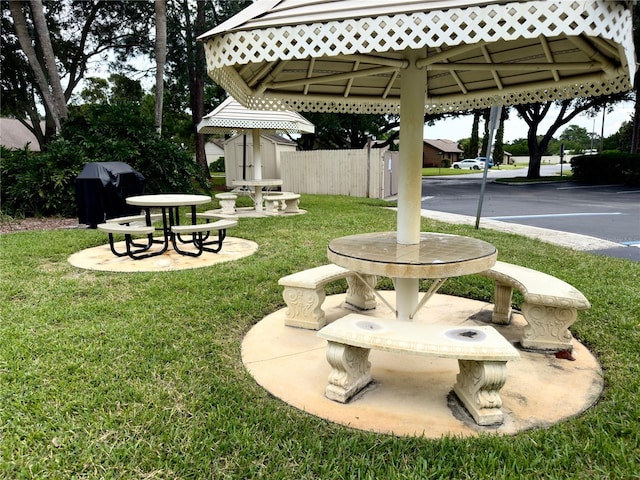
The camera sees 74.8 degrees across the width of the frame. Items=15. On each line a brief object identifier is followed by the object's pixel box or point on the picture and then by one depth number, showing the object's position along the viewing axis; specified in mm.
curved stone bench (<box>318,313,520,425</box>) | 2379
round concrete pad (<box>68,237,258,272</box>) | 5980
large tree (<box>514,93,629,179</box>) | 28688
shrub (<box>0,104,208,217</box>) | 10367
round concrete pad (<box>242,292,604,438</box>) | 2477
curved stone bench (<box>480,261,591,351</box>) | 3229
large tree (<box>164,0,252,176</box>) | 17656
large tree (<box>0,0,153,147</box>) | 17734
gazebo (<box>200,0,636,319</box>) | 1933
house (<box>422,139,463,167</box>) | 71250
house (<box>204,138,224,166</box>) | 60875
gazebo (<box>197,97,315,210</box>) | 11062
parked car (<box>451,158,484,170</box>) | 60531
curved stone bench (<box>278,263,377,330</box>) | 3830
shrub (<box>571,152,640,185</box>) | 23812
